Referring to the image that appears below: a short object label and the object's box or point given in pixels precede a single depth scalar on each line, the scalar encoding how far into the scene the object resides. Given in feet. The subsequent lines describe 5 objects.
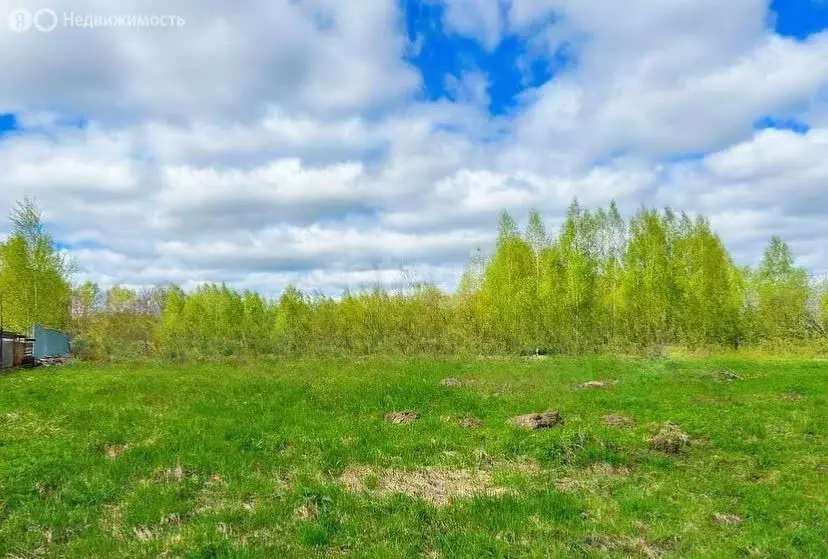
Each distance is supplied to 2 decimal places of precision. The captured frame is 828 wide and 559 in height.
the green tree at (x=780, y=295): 157.17
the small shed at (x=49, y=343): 142.20
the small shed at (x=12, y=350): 122.01
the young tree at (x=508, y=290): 158.20
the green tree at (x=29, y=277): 152.18
